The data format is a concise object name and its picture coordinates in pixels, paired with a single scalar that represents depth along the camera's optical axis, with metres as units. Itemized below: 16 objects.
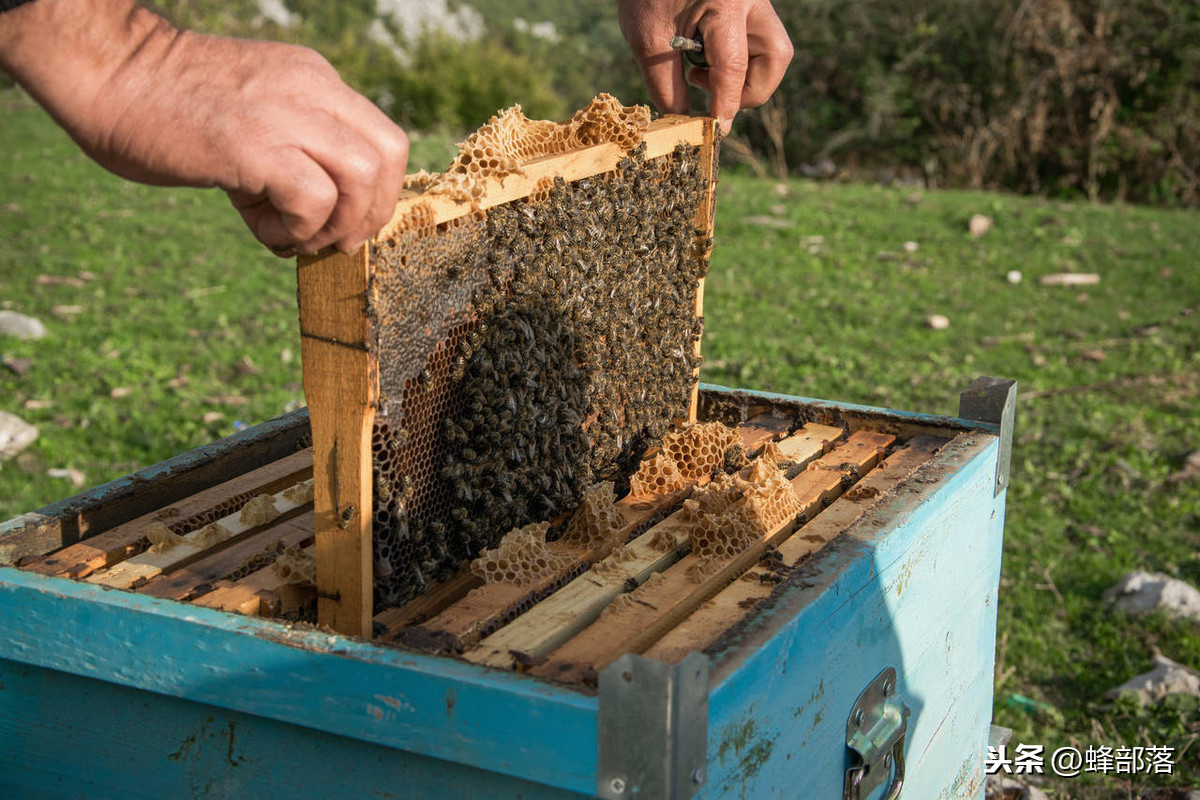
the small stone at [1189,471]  4.78
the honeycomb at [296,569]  1.87
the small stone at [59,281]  6.82
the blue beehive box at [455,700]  1.44
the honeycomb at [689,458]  2.45
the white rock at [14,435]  4.79
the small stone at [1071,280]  7.14
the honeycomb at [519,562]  1.97
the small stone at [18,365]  5.51
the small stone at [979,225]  8.04
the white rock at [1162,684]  3.39
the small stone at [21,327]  5.92
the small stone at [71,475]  4.57
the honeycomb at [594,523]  2.18
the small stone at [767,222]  8.34
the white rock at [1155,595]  3.81
